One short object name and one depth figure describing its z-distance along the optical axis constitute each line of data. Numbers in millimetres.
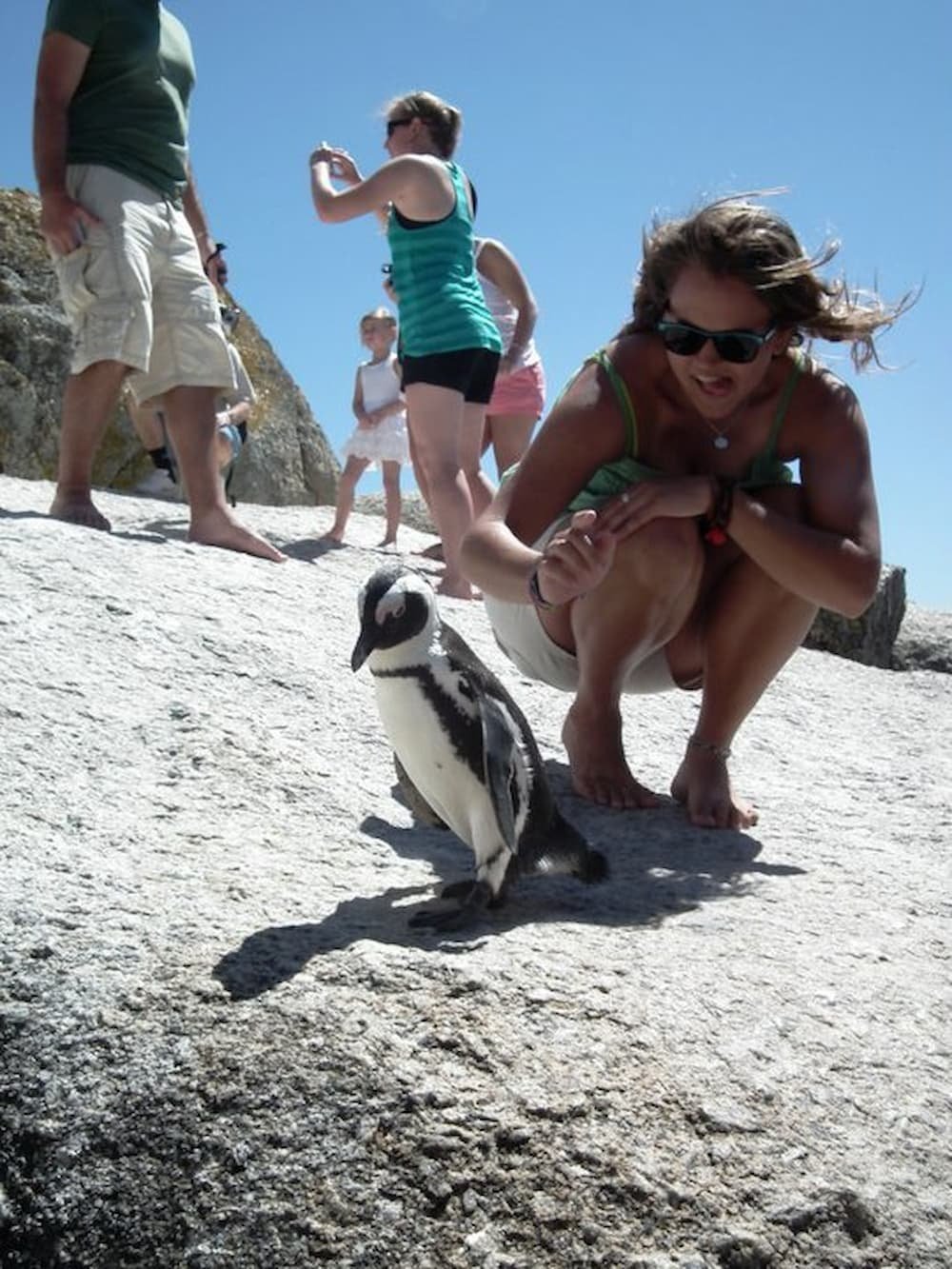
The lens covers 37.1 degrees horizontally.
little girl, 7723
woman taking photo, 5117
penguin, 2412
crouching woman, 2885
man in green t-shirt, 4742
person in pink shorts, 6352
